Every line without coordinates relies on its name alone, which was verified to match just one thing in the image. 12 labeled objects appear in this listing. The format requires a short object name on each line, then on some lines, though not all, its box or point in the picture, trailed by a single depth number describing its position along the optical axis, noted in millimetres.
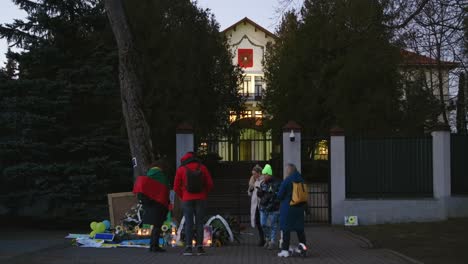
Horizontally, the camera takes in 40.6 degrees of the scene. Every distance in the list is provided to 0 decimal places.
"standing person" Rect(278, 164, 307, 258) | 12445
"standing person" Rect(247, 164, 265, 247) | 14113
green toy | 15047
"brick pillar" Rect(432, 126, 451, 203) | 19609
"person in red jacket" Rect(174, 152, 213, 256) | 12664
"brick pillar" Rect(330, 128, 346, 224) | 19547
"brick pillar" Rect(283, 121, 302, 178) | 19828
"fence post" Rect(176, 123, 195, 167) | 19547
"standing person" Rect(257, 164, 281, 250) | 13602
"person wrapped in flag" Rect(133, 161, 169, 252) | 12898
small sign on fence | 19312
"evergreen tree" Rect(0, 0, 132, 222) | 19594
